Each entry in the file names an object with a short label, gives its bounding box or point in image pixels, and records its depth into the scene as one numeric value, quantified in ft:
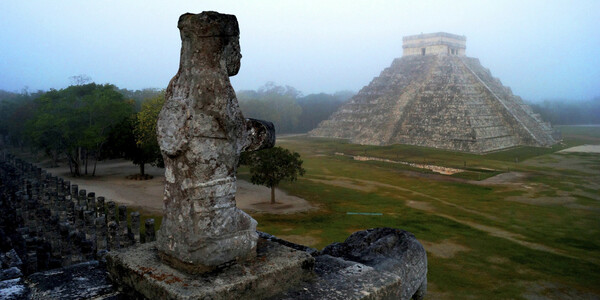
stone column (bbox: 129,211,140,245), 39.38
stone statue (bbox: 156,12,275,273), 10.75
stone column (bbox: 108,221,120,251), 35.85
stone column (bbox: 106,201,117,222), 42.57
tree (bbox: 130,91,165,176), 83.05
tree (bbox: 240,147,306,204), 63.31
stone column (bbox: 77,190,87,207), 52.26
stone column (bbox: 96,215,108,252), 35.70
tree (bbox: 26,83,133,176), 91.97
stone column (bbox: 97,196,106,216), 48.36
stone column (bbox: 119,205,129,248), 39.96
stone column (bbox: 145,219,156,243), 36.04
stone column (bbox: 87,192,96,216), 47.79
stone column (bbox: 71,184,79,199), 55.06
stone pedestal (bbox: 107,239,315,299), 10.09
